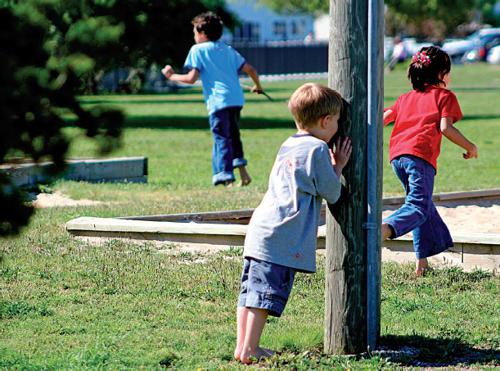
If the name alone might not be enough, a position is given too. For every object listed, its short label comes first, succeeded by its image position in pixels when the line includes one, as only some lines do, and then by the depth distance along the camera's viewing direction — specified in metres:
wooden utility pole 10.30
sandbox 14.87
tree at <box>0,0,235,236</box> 5.28
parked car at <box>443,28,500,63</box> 140.62
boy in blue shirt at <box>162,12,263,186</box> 23.69
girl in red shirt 14.08
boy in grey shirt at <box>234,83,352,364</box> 10.05
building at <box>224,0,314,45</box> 148.00
